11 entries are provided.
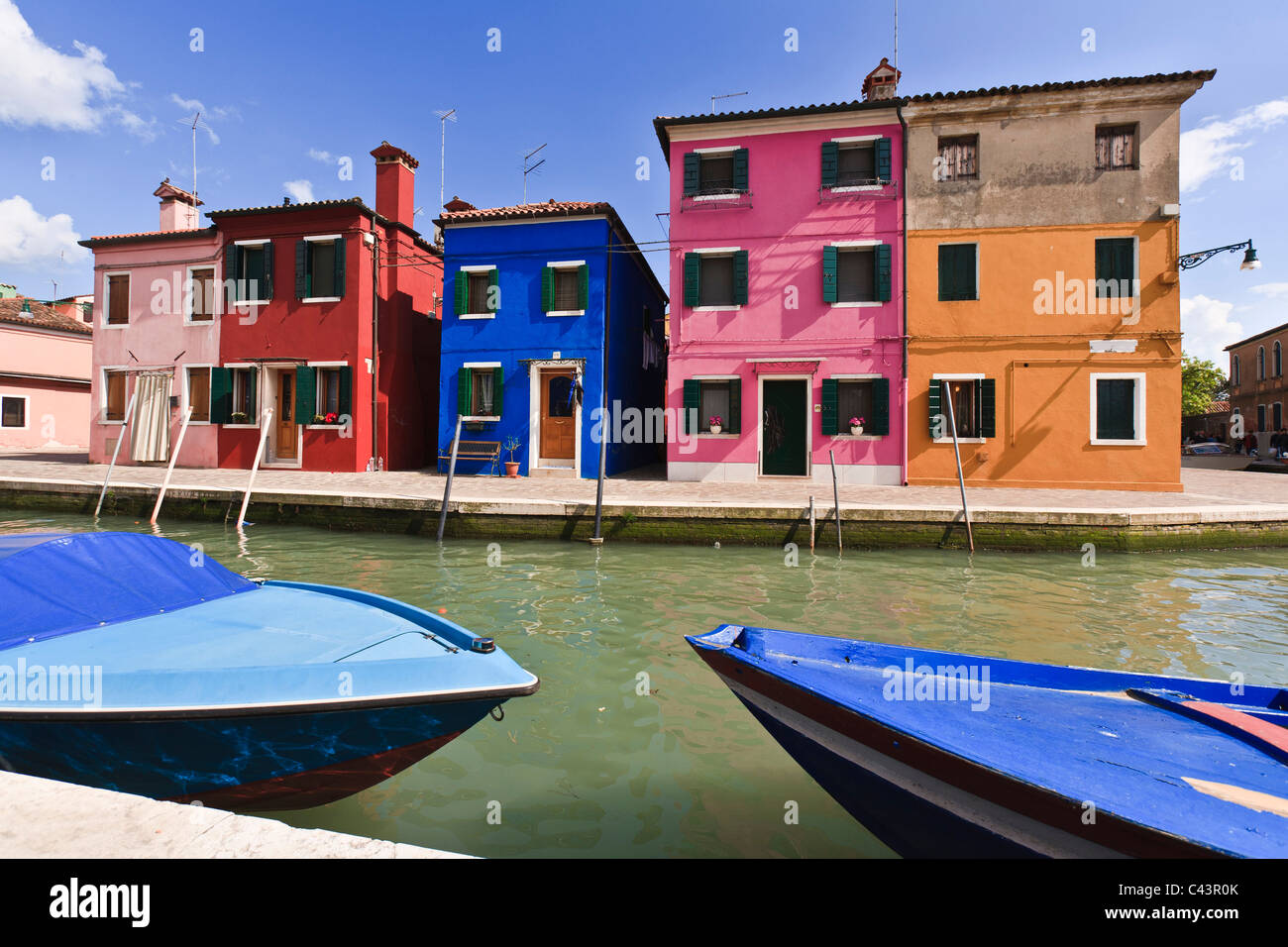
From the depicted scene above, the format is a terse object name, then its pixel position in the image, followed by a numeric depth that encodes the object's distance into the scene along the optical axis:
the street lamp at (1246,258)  14.63
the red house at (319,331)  17.66
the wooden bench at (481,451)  17.31
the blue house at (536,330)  17.09
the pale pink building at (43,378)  24.53
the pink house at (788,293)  15.89
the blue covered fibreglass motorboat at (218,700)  2.94
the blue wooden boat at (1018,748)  2.14
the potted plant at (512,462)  17.22
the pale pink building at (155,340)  18.62
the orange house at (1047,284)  14.87
